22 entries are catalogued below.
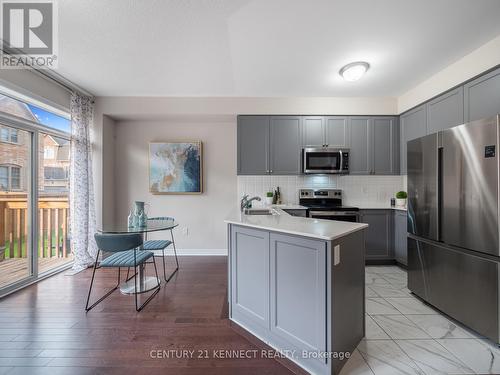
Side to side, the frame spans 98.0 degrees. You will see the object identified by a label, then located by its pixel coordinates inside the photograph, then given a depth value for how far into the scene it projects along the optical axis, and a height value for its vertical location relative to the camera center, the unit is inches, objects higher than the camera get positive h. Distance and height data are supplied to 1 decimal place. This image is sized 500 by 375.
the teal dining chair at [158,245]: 111.0 -29.8
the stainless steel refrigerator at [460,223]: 66.4 -12.5
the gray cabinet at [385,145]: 144.6 +28.3
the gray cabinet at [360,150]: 145.0 +25.1
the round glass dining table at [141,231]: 89.4 -17.6
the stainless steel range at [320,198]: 149.9 -7.1
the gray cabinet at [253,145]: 145.1 +28.7
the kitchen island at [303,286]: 53.4 -27.4
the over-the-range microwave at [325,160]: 141.2 +18.0
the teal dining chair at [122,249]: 81.9 -23.3
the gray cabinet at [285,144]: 145.3 +29.0
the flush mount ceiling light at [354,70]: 102.8 +56.9
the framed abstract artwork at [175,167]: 155.7 +15.1
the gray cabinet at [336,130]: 145.5 +38.7
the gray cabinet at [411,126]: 123.1 +37.3
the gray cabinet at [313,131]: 145.6 +38.1
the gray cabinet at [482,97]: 85.4 +37.7
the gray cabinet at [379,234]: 134.2 -28.8
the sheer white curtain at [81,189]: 127.7 -0.5
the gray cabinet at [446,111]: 100.3 +38.2
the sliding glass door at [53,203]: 122.8 -8.6
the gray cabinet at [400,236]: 126.0 -29.0
